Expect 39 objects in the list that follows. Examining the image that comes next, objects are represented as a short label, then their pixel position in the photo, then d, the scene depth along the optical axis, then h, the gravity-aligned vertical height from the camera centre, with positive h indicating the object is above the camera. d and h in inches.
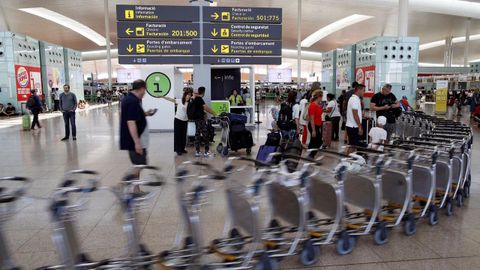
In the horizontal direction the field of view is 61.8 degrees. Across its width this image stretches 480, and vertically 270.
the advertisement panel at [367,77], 794.2 +20.8
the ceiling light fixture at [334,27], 1392.2 +235.3
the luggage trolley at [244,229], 125.8 -46.5
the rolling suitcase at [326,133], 394.7 -44.6
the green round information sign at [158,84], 533.3 +6.5
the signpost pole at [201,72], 431.7 +17.9
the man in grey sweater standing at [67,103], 452.7 -15.0
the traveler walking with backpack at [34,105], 603.8 -22.8
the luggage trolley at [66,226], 96.5 -34.1
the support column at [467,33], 1360.7 +187.7
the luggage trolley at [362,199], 150.2 -44.7
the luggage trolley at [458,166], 193.8 -38.8
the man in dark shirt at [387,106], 338.3 -15.8
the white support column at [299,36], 1162.6 +158.5
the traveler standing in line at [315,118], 302.8 -22.8
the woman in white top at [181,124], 349.1 -31.2
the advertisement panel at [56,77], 1037.2 +34.0
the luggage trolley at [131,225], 107.3 -36.6
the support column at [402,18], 849.5 +147.0
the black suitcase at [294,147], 258.8 -38.6
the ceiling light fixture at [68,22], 1271.9 +244.3
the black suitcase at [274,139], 303.6 -38.5
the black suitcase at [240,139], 361.1 -45.9
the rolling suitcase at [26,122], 593.3 -47.6
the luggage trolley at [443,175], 184.5 -41.2
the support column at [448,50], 1712.6 +155.8
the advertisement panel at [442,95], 949.2 -19.7
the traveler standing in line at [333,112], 441.9 -27.3
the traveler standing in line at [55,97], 1022.4 -18.6
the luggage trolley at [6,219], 96.6 -32.7
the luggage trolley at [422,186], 168.6 -43.9
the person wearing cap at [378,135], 275.6 -32.7
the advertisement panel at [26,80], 892.0 +22.9
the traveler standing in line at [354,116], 270.7 -19.5
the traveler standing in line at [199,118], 340.2 -25.0
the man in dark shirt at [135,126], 191.9 -18.1
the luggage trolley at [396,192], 163.8 -44.4
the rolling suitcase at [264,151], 285.4 -45.0
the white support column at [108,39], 1146.7 +146.0
